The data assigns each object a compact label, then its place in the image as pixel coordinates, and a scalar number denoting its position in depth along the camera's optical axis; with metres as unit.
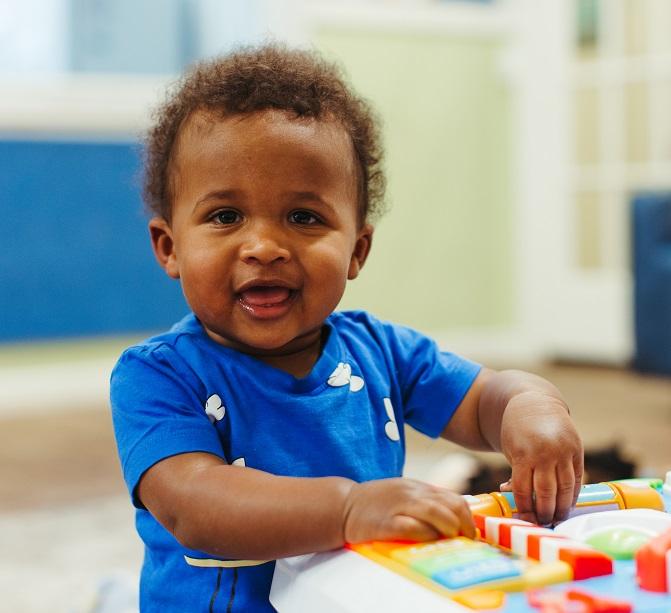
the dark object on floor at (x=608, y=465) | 1.39
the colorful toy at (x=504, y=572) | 0.44
